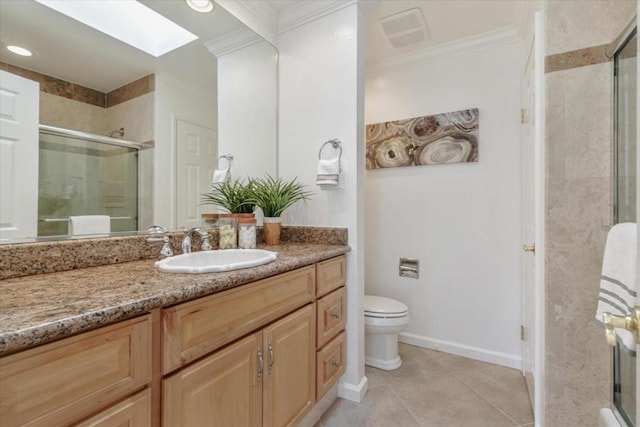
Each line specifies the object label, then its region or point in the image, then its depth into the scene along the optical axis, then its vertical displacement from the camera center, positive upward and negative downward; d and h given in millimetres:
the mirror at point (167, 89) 1062 +573
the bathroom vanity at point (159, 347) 543 -332
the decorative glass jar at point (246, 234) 1579 -114
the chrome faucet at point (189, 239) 1339 -125
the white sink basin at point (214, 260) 957 -190
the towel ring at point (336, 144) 1729 +411
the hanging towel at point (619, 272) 882 -180
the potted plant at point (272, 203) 1742 +60
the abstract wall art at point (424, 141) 2164 +576
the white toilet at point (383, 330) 1934 -768
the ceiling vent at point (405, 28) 1904 +1281
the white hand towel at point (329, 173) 1651 +226
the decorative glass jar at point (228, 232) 1547 -101
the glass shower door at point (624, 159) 1132 +225
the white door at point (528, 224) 1597 -58
